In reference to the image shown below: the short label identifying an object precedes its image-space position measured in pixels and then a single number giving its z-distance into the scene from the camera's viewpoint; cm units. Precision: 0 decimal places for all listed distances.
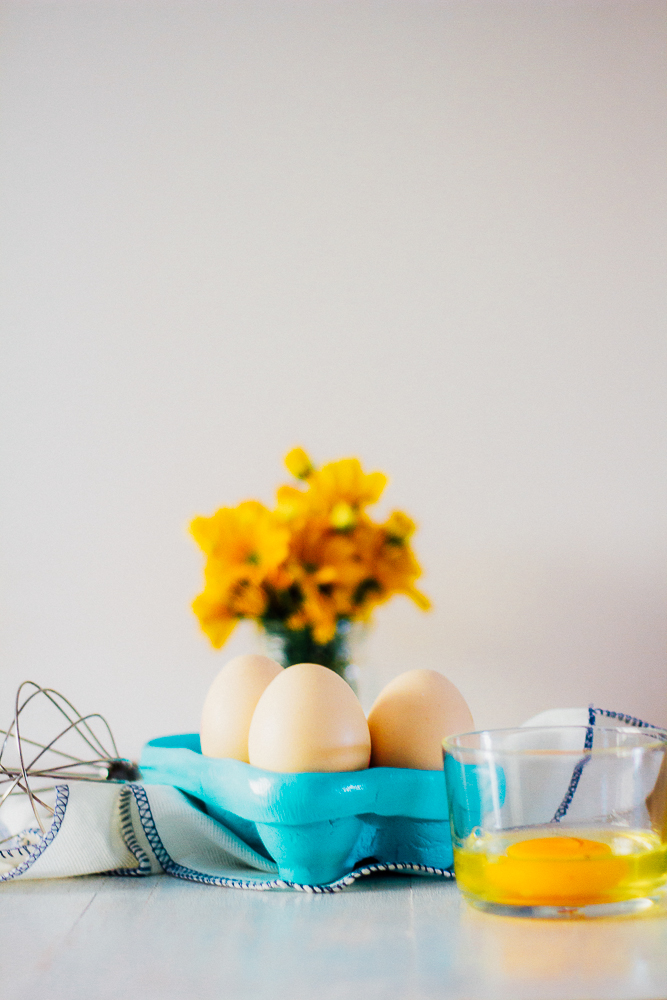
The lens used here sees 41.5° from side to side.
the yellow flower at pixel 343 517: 70
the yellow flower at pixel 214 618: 70
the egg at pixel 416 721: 56
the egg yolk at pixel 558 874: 46
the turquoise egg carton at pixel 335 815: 52
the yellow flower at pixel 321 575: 69
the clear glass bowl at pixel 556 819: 47
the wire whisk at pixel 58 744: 87
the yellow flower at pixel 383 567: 72
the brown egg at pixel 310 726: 53
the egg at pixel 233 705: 61
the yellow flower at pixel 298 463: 73
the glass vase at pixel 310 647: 70
